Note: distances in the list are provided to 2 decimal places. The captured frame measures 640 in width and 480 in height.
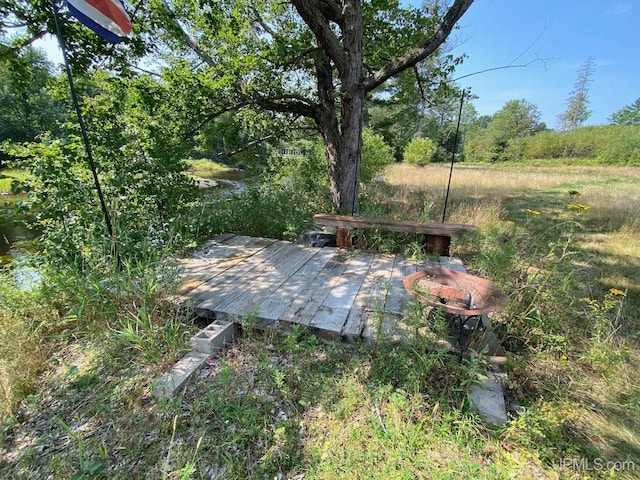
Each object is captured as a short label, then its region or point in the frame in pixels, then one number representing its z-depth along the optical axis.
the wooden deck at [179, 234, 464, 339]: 2.30
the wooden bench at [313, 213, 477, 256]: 3.46
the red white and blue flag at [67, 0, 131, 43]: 2.13
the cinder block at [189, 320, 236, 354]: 2.02
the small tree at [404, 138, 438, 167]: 20.55
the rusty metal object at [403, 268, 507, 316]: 1.73
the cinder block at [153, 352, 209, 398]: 1.69
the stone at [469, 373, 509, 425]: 1.59
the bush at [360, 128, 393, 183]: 8.33
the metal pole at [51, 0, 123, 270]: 2.08
